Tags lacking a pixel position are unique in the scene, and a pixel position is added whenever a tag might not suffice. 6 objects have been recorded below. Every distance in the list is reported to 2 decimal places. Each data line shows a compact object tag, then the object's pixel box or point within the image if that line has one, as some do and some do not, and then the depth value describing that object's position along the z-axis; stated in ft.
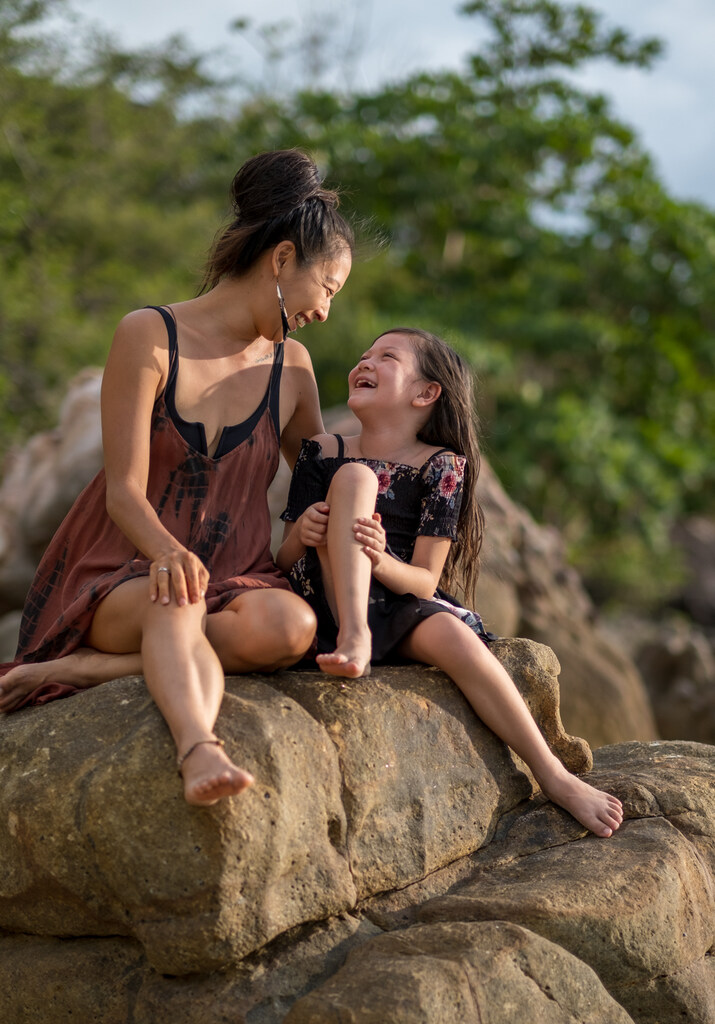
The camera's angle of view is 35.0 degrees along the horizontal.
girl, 10.51
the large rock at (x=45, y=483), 26.40
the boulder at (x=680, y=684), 31.73
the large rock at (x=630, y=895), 9.46
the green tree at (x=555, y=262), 46.73
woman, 9.66
